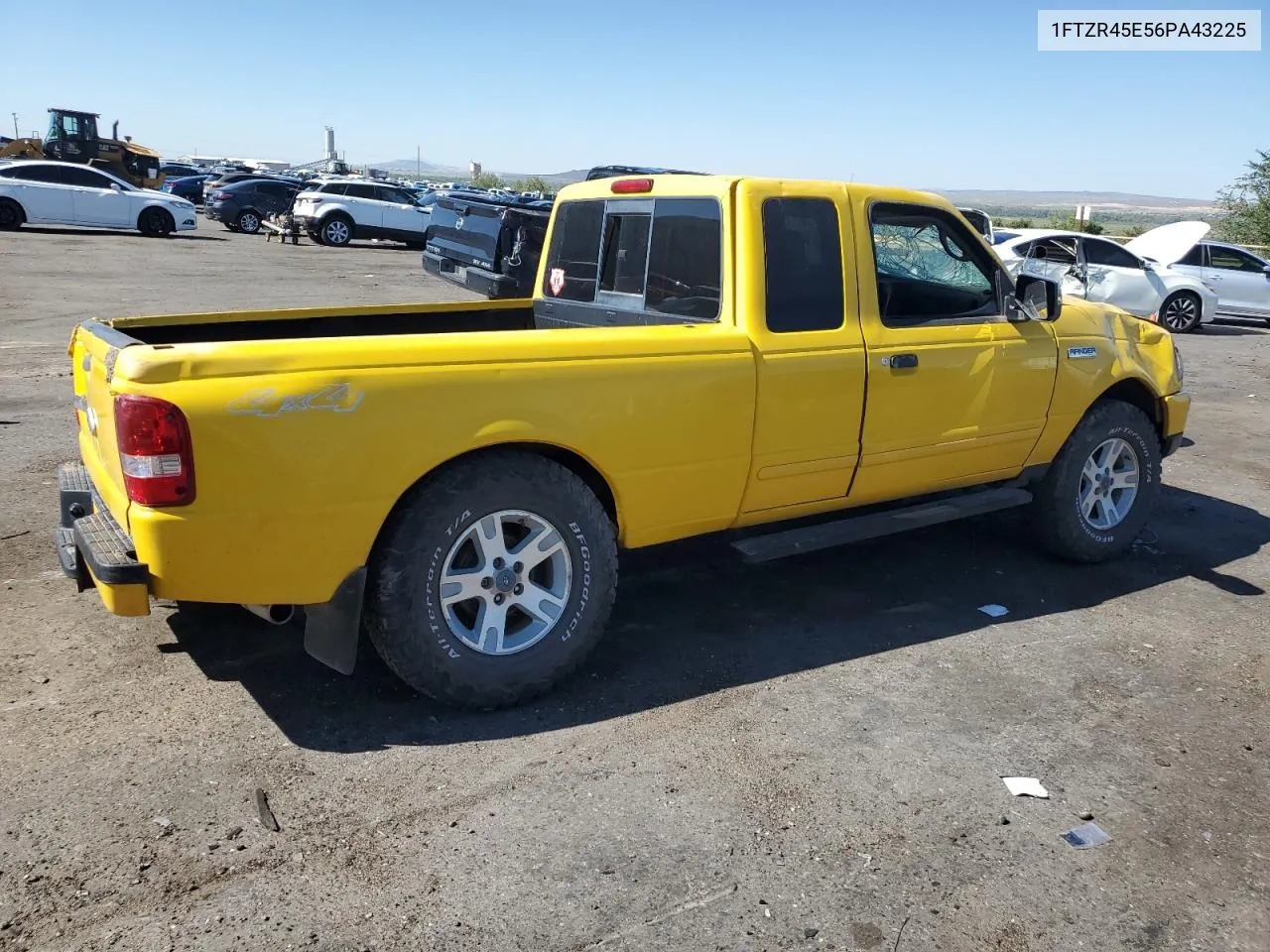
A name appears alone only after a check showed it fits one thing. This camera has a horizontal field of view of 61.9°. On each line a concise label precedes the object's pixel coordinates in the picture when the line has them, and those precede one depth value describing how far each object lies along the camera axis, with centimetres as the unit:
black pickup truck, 1227
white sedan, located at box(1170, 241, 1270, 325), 1834
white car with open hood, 1614
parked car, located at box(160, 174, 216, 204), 4197
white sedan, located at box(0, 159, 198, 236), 2555
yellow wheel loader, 3534
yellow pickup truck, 332
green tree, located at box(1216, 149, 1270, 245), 2983
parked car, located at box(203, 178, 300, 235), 3206
